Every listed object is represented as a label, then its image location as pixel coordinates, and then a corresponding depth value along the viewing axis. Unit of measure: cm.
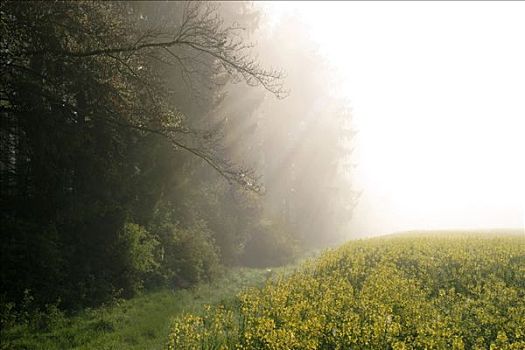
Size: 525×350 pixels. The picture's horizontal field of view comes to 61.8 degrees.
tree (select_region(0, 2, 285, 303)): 1259
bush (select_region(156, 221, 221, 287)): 2009
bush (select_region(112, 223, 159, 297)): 1676
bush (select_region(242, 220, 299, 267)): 3108
